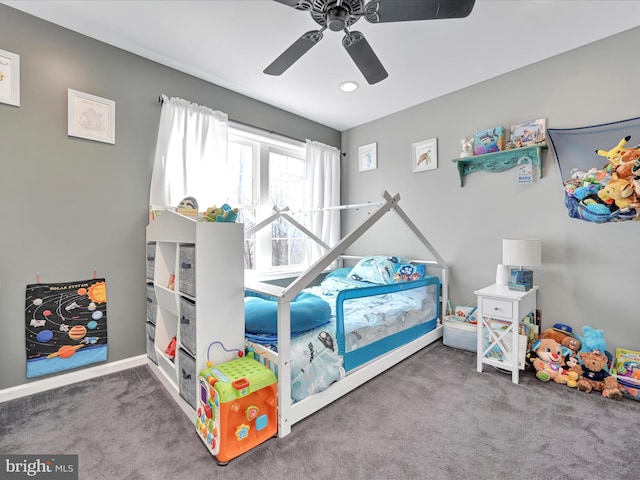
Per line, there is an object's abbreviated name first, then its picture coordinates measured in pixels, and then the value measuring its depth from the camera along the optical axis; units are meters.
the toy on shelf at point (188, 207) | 1.89
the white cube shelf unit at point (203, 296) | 1.49
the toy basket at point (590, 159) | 1.43
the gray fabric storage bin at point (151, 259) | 2.21
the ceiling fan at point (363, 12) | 1.35
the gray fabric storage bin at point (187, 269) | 1.53
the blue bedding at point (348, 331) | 1.66
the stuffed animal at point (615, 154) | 1.28
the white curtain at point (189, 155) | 2.46
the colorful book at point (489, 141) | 2.68
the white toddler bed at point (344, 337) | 1.54
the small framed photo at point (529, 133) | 2.48
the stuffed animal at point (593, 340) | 2.11
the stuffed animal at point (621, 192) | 1.26
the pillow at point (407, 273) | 3.06
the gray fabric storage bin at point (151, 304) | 2.17
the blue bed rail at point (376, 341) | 1.85
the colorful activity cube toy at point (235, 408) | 1.33
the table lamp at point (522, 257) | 2.27
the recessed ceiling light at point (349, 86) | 2.82
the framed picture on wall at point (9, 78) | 1.88
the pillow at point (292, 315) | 1.71
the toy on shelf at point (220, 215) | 1.60
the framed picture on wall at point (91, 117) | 2.11
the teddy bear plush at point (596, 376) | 1.90
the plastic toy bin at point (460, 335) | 2.59
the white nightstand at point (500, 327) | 2.10
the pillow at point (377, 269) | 3.07
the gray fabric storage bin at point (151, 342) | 2.22
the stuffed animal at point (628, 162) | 1.21
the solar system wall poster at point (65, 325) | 1.98
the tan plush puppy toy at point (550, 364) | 2.06
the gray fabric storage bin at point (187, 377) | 1.56
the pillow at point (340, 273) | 3.42
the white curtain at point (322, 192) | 3.64
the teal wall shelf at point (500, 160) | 2.50
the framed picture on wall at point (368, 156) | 3.73
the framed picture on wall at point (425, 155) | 3.18
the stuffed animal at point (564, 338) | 2.19
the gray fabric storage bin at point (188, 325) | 1.52
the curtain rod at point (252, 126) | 2.50
